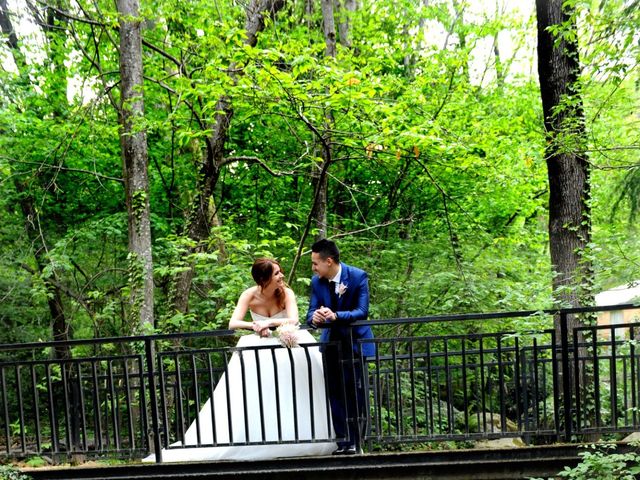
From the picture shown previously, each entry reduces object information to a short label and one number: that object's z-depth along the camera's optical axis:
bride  5.89
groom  5.80
